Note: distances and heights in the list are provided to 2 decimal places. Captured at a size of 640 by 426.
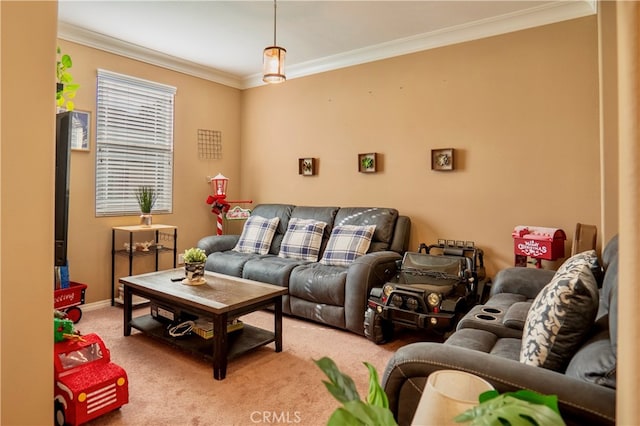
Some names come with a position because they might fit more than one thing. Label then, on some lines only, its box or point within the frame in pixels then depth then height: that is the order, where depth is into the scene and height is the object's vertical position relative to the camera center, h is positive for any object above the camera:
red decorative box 2.99 -0.18
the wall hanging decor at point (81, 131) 3.76 +0.87
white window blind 4.01 +0.85
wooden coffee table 2.44 -0.58
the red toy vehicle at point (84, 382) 1.90 -0.82
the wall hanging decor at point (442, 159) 3.68 +0.58
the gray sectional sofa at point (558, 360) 1.11 -0.47
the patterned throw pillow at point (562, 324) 1.34 -0.37
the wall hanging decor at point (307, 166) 4.62 +0.64
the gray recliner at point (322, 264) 3.17 -0.42
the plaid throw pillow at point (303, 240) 4.01 -0.22
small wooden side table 4.01 -0.30
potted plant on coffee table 2.94 -0.37
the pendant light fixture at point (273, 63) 2.90 +1.17
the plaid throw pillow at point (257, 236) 4.34 -0.18
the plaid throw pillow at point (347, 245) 3.67 -0.24
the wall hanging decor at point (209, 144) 4.92 +0.97
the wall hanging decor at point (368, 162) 4.14 +0.62
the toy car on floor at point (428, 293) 2.75 -0.55
